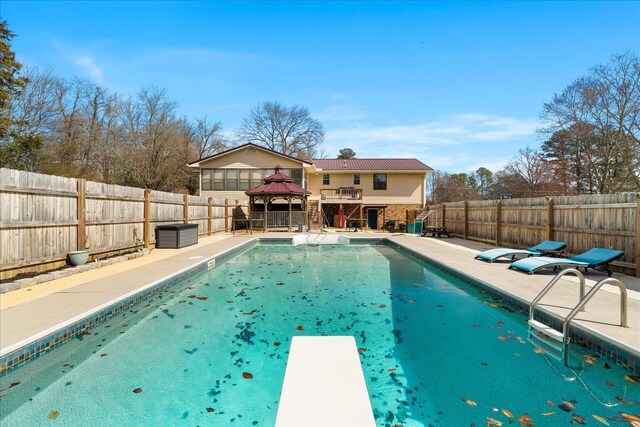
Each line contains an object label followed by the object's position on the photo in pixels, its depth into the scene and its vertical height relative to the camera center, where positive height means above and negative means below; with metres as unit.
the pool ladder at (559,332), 3.76 -1.50
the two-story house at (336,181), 24.28 +2.26
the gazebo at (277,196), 20.22 +0.87
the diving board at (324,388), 2.22 -1.34
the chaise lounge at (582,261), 7.10 -1.08
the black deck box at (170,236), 11.89 -0.86
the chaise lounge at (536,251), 8.96 -1.08
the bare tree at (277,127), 39.84 +9.86
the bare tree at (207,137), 36.56 +8.05
